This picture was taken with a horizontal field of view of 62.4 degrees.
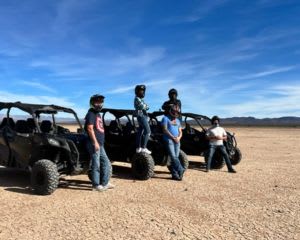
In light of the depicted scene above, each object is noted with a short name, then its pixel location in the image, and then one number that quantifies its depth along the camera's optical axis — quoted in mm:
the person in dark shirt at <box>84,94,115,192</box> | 4944
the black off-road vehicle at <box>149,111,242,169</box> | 7678
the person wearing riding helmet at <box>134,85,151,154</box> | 6054
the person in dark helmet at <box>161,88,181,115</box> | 6665
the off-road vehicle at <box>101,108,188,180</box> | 6511
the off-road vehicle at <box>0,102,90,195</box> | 4833
